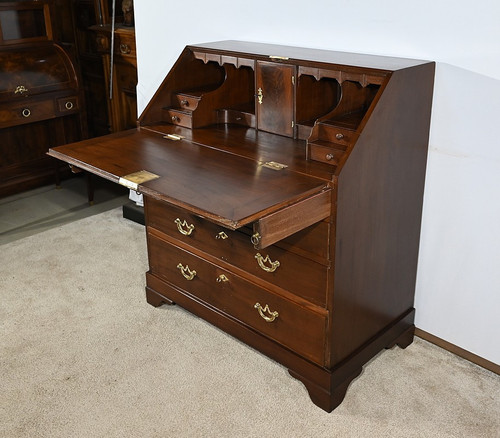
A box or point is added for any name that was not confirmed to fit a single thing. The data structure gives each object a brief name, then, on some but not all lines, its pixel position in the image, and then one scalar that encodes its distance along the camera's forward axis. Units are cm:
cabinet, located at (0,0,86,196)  357
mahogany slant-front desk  182
